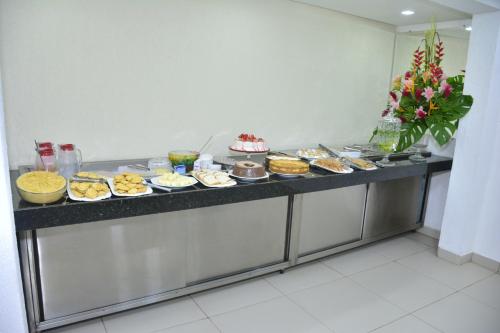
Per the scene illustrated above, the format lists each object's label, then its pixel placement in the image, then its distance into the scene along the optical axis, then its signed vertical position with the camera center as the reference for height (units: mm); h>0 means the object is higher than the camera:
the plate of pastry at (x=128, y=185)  1716 -507
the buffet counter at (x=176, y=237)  1649 -845
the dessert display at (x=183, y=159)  2201 -461
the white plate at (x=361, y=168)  2524 -542
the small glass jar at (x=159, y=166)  2105 -492
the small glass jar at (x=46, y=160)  1818 -419
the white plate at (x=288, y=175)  2226 -536
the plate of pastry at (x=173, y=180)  1872 -513
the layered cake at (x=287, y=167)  2240 -498
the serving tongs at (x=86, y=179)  1759 -486
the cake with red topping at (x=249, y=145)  2396 -396
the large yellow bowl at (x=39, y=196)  1520 -496
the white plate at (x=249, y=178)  2084 -530
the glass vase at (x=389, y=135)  2941 -361
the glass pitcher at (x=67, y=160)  1932 -437
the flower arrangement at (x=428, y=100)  2672 -71
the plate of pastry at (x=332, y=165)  2411 -518
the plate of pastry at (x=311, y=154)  2688 -500
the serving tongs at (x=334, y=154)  2636 -507
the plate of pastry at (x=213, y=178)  1949 -515
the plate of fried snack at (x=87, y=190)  1622 -508
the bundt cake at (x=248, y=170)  2096 -491
